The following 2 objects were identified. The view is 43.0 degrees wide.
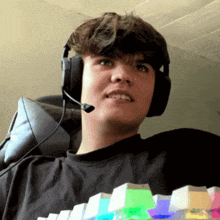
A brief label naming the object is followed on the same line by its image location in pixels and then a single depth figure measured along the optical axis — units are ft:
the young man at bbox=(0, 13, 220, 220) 2.14
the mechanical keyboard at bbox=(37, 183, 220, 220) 0.86
